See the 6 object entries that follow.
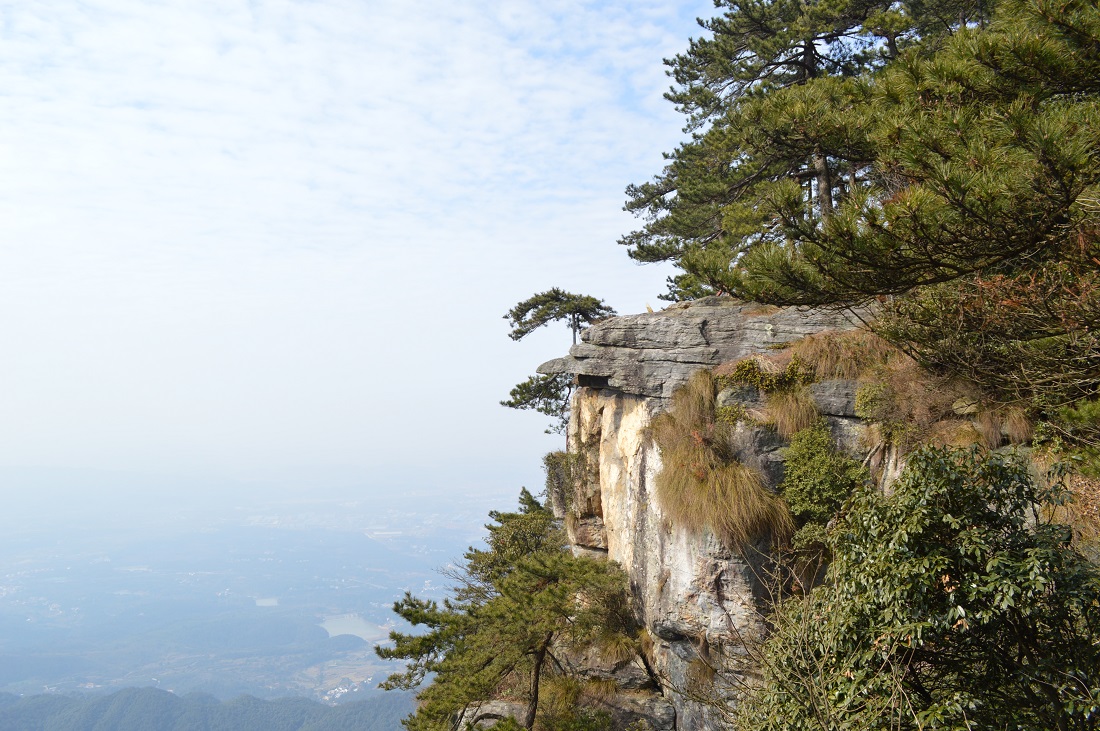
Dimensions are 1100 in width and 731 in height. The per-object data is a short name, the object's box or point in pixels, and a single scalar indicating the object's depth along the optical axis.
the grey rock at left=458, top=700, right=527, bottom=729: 11.12
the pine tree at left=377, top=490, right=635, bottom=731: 10.35
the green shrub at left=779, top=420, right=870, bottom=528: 9.89
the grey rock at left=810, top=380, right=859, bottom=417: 10.38
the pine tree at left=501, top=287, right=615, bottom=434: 19.56
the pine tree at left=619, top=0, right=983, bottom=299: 13.55
